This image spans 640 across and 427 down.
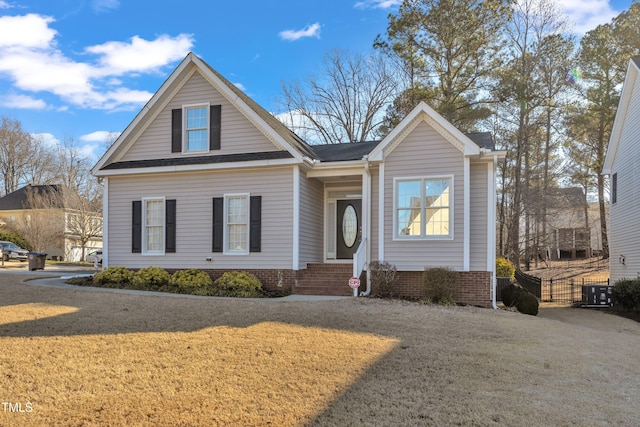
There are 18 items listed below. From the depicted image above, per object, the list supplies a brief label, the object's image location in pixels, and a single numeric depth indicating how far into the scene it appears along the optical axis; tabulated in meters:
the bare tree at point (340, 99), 29.81
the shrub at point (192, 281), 12.74
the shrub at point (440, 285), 11.62
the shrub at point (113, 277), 13.68
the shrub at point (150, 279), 13.34
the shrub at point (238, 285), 12.44
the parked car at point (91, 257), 36.82
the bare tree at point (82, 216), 34.78
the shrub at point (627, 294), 13.30
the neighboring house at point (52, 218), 35.53
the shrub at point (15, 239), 33.09
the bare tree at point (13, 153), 43.97
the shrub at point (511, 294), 13.10
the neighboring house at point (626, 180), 15.97
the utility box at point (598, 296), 15.06
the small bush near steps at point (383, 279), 12.30
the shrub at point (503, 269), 17.36
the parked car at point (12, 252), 29.81
